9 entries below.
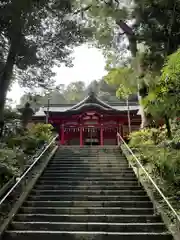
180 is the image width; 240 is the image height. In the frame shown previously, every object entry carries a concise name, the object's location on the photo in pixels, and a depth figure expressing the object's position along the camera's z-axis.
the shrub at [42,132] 9.47
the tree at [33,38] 8.90
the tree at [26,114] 10.02
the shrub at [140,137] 8.80
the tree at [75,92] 42.18
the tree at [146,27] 8.22
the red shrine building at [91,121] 13.91
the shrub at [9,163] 5.33
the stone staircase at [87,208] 3.94
